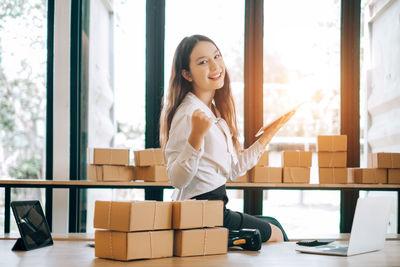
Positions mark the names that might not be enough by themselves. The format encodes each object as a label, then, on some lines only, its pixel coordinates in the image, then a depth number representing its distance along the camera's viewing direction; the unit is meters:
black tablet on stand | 1.89
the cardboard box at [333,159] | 3.84
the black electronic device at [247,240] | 1.81
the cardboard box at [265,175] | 3.79
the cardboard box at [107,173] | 3.67
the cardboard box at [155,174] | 3.68
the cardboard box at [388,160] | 3.77
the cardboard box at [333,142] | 3.82
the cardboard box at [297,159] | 3.85
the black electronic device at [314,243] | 1.94
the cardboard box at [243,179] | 3.74
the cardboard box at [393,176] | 3.79
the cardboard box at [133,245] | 1.58
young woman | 1.97
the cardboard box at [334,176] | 3.84
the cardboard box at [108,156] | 3.67
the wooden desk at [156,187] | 3.67
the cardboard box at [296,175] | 3.82
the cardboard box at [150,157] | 3.69
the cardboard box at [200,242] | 1.67
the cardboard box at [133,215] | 1.58
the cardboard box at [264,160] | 3.79
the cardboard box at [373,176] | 3.80
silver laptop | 1.66
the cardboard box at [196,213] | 1.68
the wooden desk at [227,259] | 1.54
